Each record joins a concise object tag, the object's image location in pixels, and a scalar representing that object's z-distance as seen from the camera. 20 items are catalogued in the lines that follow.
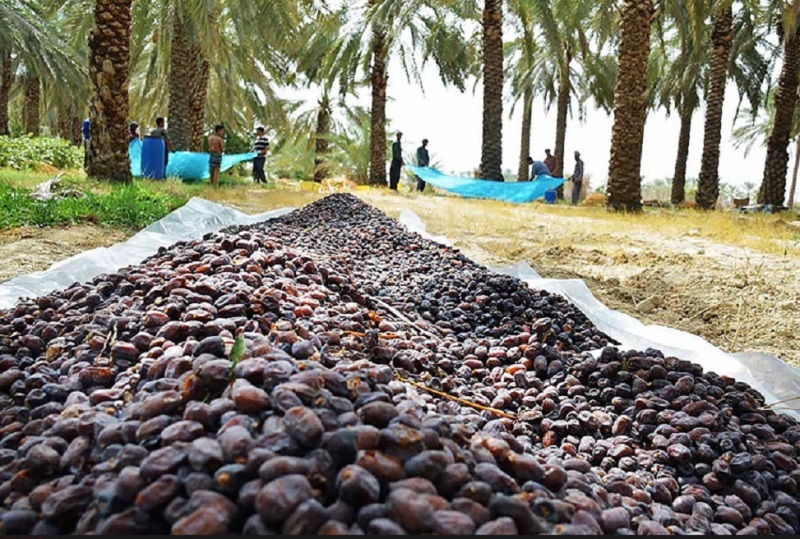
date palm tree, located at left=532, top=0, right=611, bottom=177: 11.32
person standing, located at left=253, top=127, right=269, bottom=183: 12.80
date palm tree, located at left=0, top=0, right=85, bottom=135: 12.19
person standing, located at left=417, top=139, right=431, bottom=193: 13.63
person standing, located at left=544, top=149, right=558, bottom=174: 14.84
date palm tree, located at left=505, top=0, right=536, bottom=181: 12.85
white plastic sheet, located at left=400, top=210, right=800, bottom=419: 2.19
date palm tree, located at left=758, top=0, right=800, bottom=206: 11.65
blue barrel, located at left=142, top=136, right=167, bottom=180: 9.28
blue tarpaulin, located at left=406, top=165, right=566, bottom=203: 11.34
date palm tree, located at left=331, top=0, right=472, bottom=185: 11.98
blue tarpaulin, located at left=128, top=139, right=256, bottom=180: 10.25
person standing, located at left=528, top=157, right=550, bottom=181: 12.22
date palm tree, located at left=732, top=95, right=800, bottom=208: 30.88
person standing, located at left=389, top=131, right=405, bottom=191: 13.25
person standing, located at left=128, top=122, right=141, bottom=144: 11.08
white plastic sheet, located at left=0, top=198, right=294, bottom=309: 2.73
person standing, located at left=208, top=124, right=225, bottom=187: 9.81
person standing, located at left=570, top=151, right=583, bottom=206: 14.22
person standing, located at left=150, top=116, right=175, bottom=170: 9.27
